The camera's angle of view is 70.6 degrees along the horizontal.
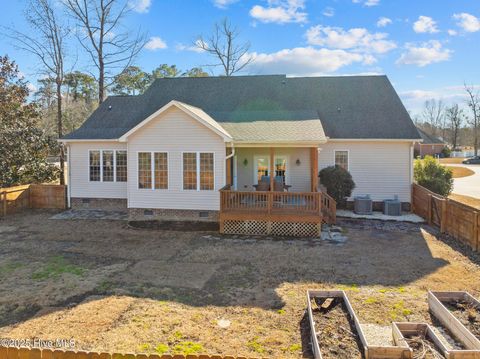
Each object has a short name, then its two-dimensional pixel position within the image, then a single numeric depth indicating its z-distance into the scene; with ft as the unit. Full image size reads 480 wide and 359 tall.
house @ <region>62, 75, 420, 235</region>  42.39
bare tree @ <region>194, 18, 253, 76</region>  109.40
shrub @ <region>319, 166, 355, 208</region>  50.06
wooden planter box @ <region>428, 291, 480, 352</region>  16.12
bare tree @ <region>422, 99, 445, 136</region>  256.81
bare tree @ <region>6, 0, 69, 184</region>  72.79
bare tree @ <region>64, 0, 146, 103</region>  77.71
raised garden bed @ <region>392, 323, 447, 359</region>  15.87
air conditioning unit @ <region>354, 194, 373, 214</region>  50.24
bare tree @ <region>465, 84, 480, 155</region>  186.19
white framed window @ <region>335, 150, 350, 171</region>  53.83
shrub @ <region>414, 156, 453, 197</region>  55.31
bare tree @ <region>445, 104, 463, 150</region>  213.05
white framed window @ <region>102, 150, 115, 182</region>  54.44
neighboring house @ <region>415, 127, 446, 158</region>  171.03
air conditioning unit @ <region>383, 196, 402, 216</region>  49.21
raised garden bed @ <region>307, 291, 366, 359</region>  16.25
